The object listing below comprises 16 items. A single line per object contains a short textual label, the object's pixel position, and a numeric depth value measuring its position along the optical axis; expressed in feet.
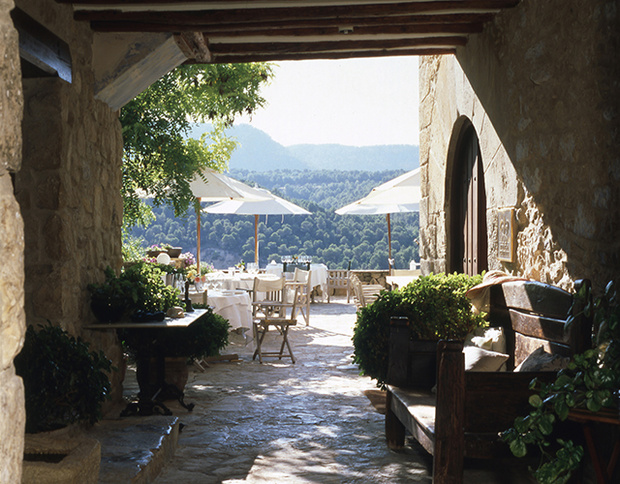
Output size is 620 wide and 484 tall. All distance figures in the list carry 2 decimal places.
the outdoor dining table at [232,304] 24.76
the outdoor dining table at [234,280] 32.41
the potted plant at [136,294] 14.05
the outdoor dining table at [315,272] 44.16
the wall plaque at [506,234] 14.84
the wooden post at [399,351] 13.42
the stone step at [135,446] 10.71
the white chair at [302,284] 34.94
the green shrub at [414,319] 14.51
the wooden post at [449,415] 9.05
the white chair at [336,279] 50.85
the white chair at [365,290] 32.33
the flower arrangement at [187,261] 31.22
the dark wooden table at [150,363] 13.97
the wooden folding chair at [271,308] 24.03
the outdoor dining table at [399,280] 24.08
